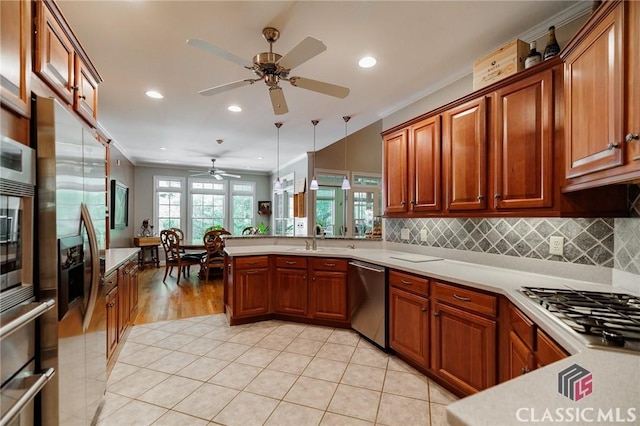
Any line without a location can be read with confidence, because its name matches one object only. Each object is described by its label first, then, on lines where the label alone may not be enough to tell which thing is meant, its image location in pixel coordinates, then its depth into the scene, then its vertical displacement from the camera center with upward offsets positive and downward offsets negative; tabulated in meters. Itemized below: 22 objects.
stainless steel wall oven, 0.97 -0.29
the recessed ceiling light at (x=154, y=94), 3.25 +1.41
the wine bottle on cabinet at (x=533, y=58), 1.92 +1.08
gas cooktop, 0.95 -0.41
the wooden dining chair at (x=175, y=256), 5.56 -0.87
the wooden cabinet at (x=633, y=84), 1.14 +0.54
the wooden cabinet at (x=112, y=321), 2.19 -0.88
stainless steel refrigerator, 1.21 -0.22
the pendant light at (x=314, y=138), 4.27 +1.44
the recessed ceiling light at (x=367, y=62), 2.53 +1.41
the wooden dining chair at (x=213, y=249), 5.39 -0.66
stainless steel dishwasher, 2.68 -0.87
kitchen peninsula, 0.62 -0.43
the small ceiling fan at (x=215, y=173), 6.88 +1.03
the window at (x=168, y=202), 7.84 +0.35
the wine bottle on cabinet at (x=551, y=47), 1.86 +1.13
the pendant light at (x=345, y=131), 4.12 +1.42
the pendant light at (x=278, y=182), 4.46 +0.58
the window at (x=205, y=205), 8.29 +0.28
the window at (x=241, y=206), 8.80 +0.28
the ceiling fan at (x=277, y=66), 1.81 +1.07
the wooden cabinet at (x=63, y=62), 1.39 +0.91
